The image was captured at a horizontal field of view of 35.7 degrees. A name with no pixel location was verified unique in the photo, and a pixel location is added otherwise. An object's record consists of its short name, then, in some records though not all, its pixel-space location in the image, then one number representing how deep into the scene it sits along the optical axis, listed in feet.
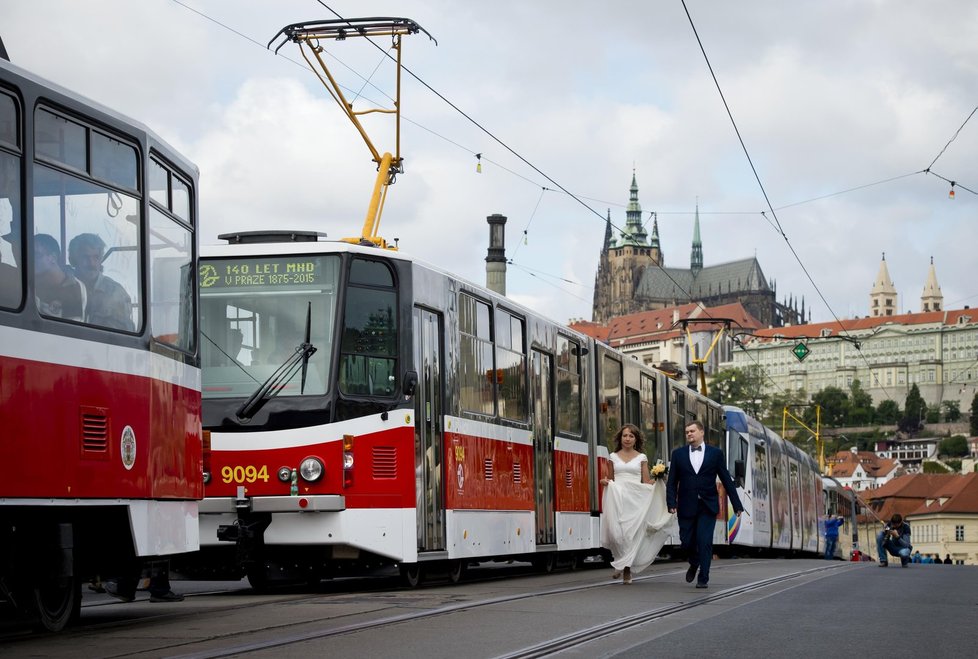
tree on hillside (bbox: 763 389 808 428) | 594.98
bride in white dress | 52.34
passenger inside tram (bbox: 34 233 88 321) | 28.35
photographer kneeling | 96.99
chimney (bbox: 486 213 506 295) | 163.32
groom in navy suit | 49.19
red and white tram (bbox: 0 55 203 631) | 27.68
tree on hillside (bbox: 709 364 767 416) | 602.85
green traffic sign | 203.10
